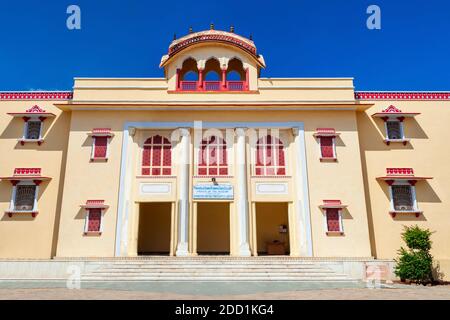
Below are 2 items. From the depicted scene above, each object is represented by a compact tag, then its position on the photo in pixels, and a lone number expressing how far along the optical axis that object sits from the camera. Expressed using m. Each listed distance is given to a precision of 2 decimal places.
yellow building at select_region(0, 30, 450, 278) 15.07
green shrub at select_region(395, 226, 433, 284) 12.44
